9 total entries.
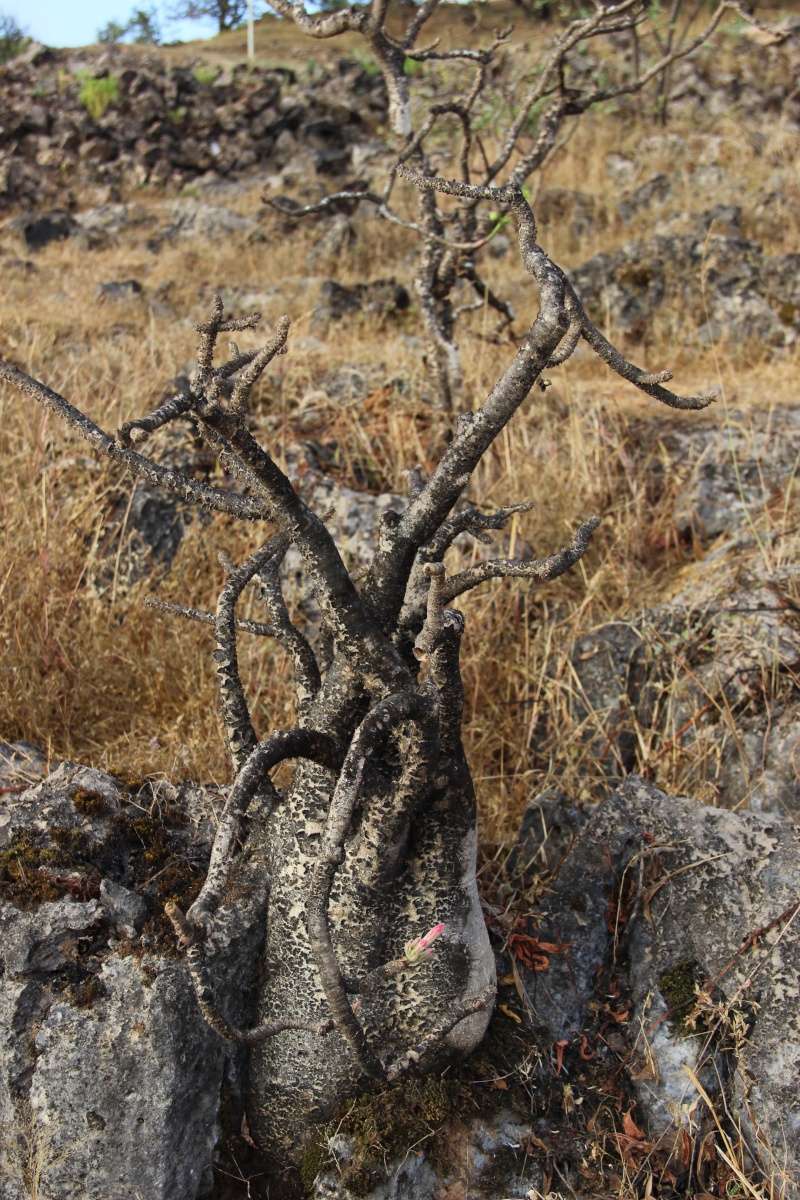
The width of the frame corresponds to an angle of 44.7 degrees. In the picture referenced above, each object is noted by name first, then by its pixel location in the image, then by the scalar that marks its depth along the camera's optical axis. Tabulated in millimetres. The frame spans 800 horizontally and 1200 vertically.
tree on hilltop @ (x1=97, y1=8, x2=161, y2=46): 31125
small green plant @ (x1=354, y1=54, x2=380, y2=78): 16330
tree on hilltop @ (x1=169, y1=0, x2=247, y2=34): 31122
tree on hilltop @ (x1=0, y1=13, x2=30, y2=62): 24453
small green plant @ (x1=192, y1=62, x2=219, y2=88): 16328
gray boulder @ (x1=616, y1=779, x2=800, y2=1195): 1822
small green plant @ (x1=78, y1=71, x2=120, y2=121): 15625
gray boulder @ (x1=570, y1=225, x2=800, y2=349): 6293
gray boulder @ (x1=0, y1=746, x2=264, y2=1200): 1634
